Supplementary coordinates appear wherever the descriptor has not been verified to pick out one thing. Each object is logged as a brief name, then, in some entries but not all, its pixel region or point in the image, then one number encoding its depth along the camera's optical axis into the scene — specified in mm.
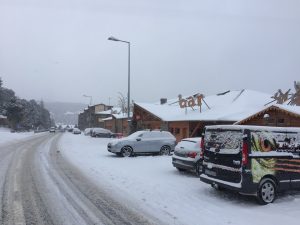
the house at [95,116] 71056
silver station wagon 14461
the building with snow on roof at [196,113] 20239
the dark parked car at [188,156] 9212
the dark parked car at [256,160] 6097
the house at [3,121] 62566
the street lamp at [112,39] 18362
